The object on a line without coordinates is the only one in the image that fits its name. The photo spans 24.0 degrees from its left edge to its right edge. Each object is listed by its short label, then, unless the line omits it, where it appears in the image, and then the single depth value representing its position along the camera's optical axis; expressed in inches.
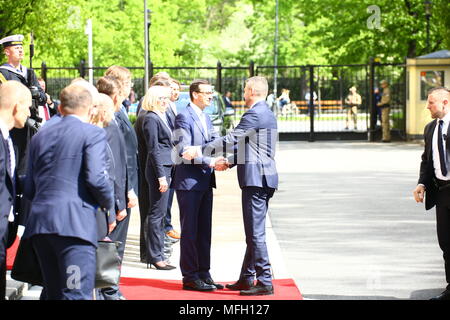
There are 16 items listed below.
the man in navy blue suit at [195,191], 395.9
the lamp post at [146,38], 957.4
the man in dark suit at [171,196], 487.8
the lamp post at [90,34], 1453.7
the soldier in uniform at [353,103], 1446.9
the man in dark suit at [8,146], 291.6
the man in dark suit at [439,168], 377.1
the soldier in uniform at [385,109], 1306.6
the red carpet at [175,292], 378.3
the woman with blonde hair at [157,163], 445.4
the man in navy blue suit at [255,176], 388.8
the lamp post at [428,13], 1435.8
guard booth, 1282.0
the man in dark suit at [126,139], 372.2
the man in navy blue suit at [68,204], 269.0
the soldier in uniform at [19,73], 455.2
